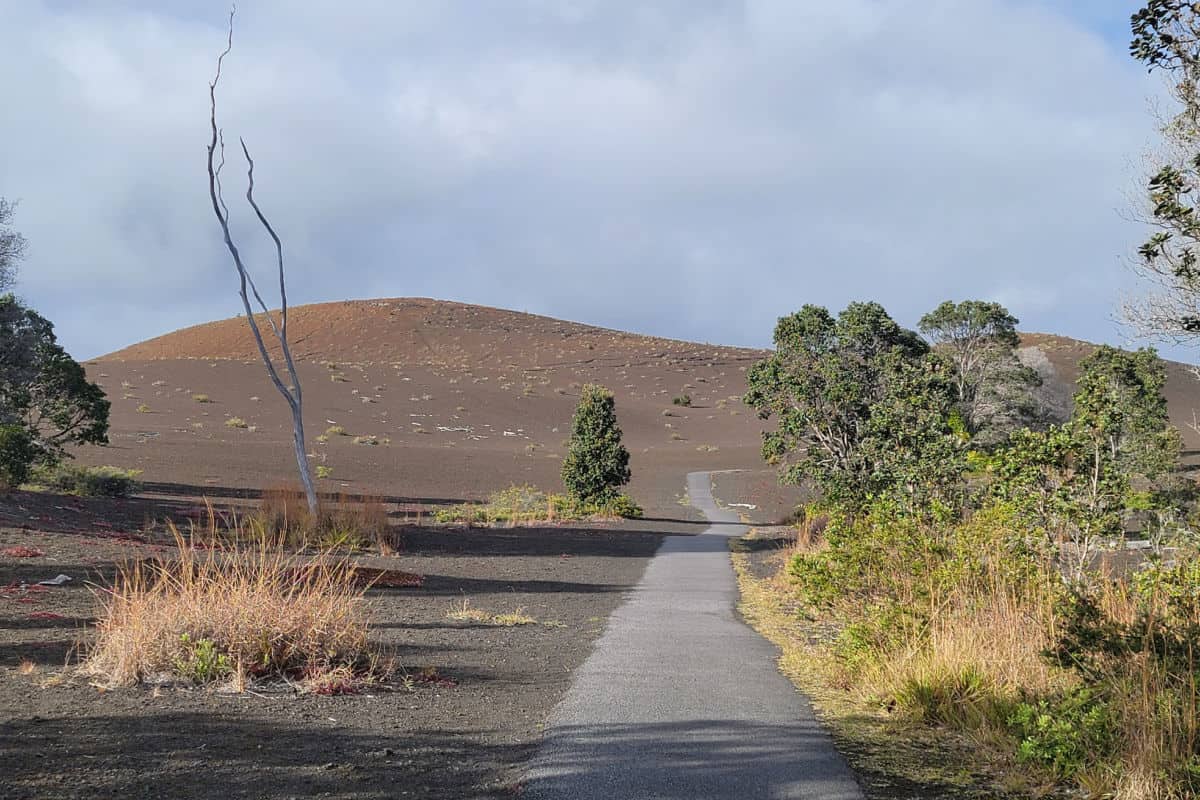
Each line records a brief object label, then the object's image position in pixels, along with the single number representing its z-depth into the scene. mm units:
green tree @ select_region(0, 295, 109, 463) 26562
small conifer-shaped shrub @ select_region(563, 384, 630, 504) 32969
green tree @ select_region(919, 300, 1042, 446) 38594
